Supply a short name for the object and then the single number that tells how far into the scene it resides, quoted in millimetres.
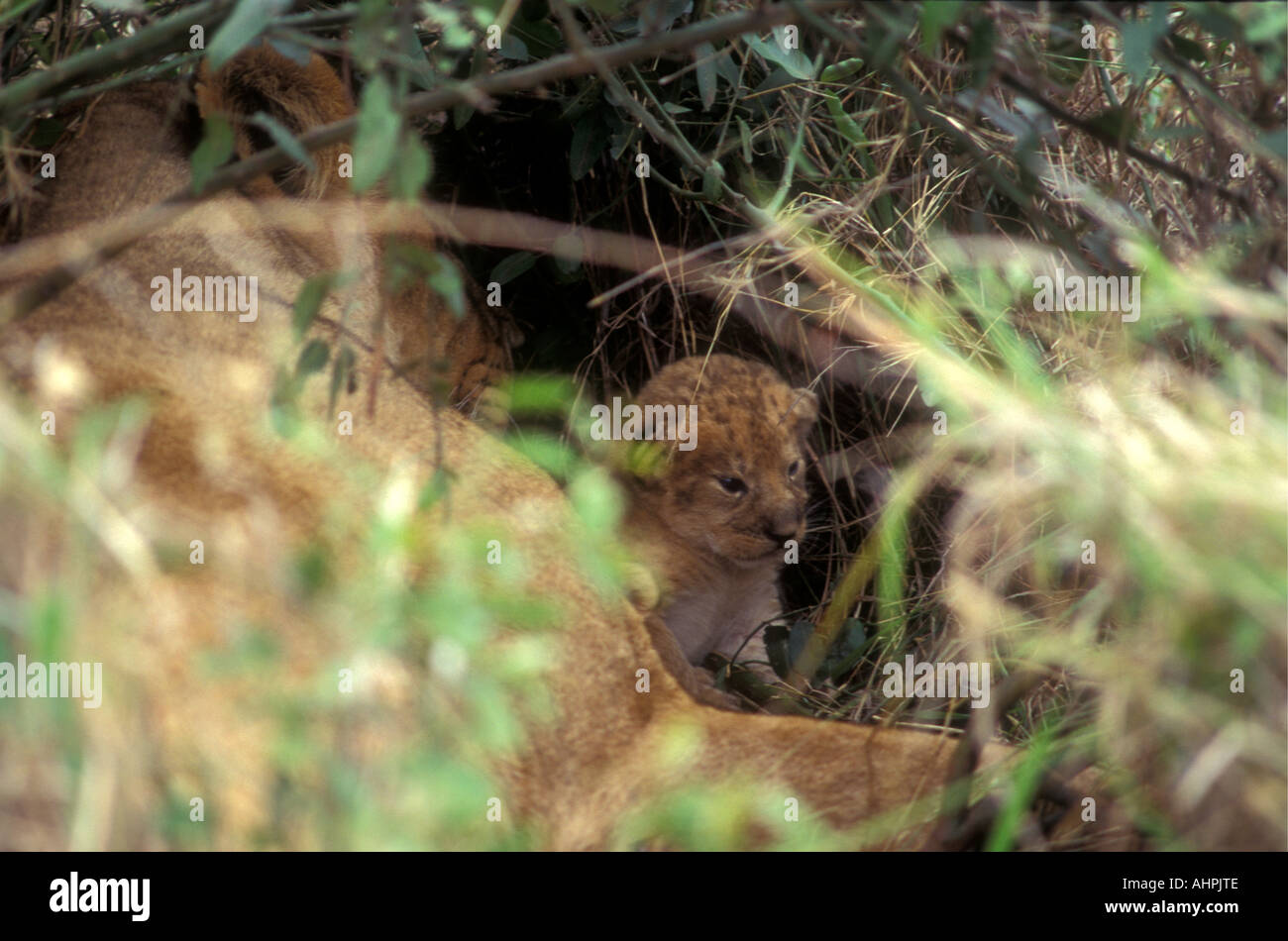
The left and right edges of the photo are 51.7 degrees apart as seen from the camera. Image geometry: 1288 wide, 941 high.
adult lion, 1657
